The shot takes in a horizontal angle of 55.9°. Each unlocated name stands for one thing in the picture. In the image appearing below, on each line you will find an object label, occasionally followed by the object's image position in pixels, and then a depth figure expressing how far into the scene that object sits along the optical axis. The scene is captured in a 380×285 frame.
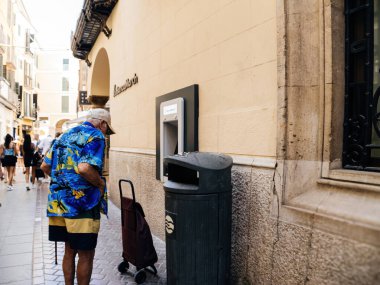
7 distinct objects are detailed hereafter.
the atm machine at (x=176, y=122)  4.61
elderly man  3.30
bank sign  7.39
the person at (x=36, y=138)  15.00
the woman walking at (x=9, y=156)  11.63
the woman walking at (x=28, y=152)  11.61
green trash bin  3.04
